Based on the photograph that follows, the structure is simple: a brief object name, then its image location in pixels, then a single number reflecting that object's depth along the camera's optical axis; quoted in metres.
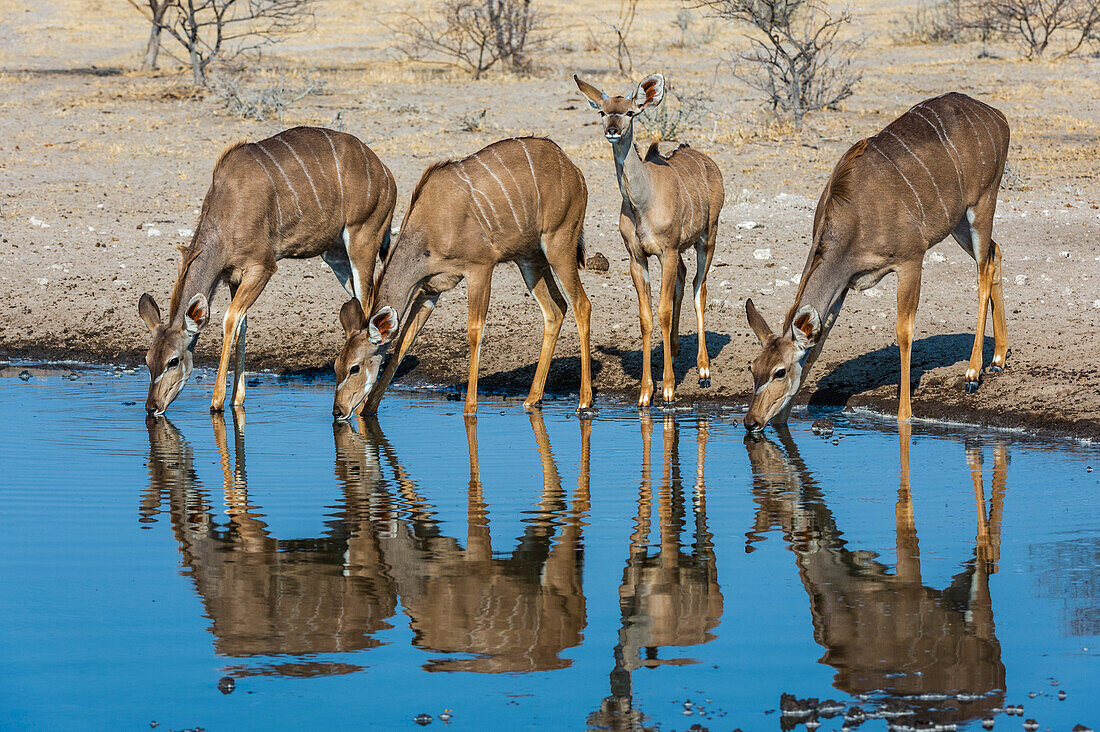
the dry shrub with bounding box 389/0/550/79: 51.47
